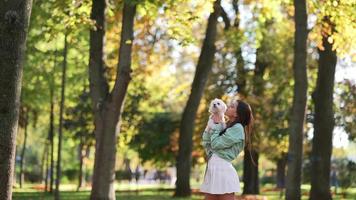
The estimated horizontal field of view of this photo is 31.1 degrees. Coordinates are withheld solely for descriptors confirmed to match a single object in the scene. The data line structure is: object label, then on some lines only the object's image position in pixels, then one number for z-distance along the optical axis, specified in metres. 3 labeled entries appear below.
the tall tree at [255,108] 30.55
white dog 7.22
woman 7.07
